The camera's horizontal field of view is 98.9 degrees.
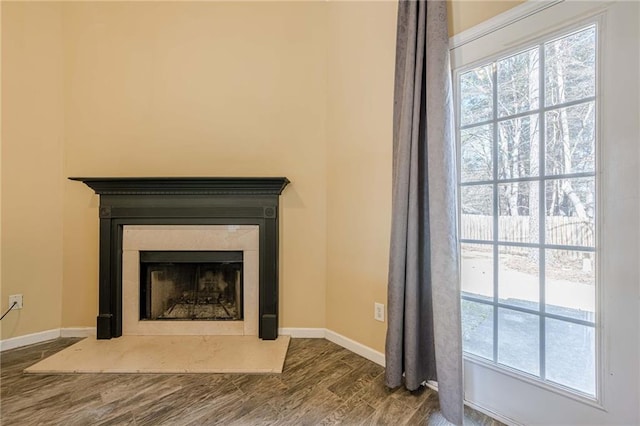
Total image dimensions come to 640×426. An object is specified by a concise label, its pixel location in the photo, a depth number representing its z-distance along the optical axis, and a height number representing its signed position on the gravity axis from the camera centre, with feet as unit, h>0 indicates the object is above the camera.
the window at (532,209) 3.64 +0.04
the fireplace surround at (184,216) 6.91 -0.10
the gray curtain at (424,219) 4.31 -0.11
